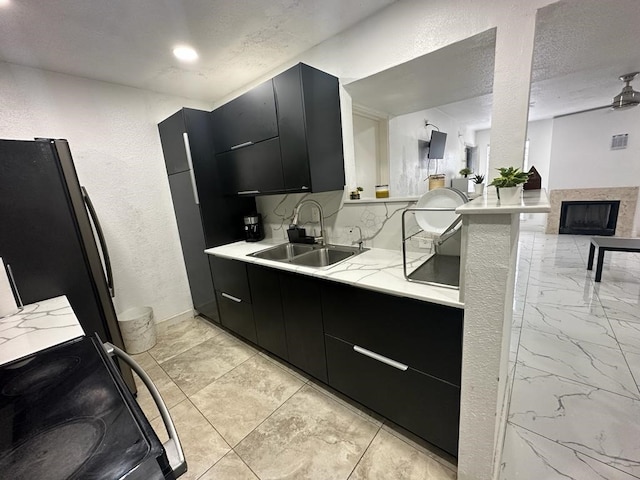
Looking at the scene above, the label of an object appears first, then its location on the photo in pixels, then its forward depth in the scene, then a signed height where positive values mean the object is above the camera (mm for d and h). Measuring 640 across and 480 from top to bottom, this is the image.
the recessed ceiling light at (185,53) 1814 +1032
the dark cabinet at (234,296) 2112 -855
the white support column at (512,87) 1150 +380
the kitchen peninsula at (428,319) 935 -629
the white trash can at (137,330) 2326 -1128
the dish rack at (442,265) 1240 -481
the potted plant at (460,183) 3506 -83
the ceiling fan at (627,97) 2633 +669
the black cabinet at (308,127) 1640 +410
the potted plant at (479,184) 1421 -47
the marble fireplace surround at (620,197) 4598 -577
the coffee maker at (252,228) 2629 -335
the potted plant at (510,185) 945 -44
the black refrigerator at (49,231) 1377 -115
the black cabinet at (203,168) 2234 +270
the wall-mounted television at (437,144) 3749 +508
